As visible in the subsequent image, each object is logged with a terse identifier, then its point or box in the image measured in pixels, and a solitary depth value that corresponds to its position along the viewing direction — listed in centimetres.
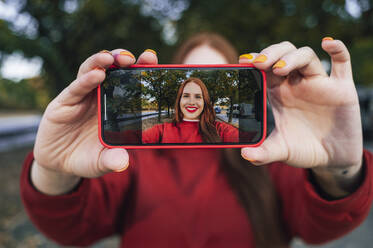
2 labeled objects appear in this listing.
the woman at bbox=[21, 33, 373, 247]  29
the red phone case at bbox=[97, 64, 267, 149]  29
